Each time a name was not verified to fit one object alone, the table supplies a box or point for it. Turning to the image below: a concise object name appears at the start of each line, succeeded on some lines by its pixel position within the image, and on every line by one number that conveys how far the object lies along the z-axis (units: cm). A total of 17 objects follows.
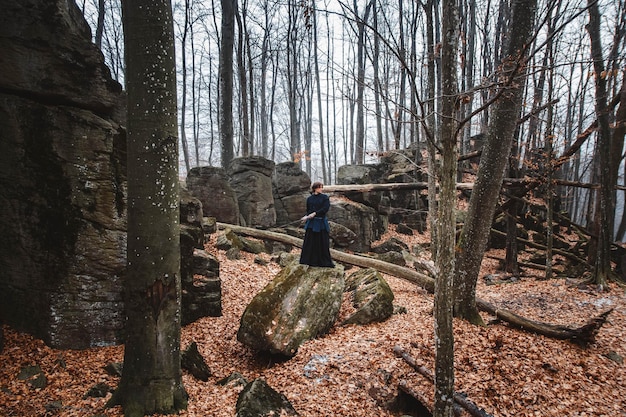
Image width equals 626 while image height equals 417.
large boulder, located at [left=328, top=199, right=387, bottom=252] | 1443
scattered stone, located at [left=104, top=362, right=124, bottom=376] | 427
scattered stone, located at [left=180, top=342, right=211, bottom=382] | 470
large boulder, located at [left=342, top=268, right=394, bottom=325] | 650
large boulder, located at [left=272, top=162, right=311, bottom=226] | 1427
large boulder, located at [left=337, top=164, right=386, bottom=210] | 1619
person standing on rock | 700
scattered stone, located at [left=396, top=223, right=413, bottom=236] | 1711
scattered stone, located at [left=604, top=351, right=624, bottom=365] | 489
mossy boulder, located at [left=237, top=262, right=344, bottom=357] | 542
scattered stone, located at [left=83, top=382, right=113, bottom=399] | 377
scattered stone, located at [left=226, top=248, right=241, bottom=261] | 937
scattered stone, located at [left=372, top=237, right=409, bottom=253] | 1440
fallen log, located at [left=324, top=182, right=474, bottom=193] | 1516
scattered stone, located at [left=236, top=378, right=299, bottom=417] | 372
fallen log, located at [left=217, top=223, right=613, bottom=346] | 518
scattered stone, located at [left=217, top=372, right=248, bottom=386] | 448
